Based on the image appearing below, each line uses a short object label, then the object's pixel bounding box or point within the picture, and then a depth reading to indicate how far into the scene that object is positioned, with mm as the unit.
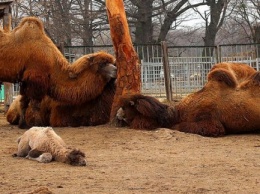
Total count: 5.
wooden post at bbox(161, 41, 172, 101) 17719
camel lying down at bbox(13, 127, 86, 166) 6672
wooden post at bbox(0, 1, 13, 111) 15625
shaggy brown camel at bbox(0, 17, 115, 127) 10844
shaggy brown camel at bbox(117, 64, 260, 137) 9789
